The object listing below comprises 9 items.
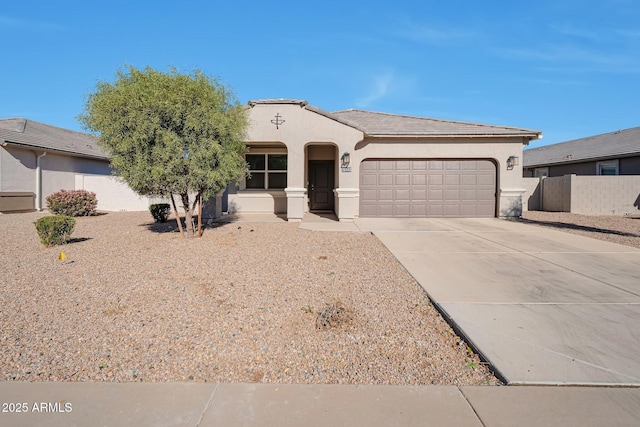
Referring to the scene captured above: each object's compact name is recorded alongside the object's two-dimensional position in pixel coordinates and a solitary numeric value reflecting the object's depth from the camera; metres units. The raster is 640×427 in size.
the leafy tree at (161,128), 7.82
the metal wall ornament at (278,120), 12.52
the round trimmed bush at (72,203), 14.86
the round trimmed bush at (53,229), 8.16
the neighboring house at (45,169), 15.88
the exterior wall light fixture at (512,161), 14.05
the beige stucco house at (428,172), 14.05
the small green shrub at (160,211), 12.68
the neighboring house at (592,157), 19.23
